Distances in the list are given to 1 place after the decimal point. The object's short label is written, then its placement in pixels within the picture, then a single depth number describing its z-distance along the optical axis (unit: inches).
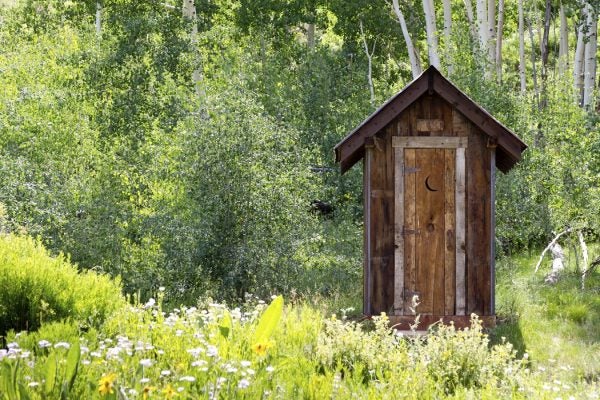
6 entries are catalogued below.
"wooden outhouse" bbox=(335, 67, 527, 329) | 953.5
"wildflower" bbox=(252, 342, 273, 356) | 459.5
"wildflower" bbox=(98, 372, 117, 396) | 372.5
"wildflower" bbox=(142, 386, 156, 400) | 383.6
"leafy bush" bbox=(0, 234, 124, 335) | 724.0
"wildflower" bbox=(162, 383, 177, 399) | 377.0
